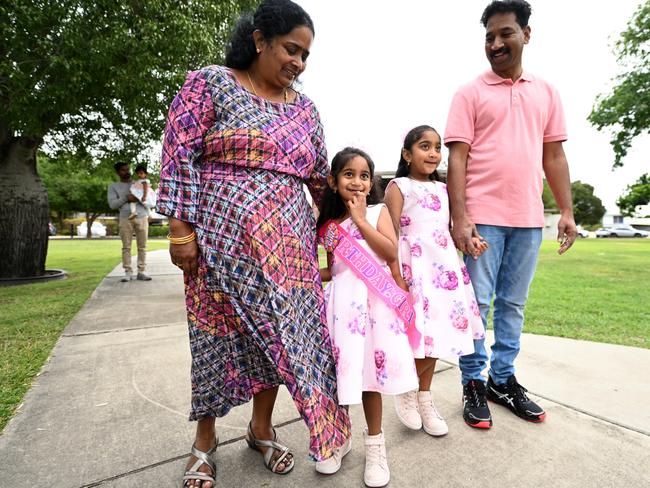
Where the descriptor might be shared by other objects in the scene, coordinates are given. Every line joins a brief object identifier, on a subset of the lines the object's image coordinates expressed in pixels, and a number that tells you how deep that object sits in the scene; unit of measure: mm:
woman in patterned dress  1631
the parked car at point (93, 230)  41138
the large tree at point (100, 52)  5344
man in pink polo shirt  2238
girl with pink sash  1771
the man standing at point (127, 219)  6711
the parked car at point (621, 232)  46906
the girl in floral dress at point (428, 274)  2098
